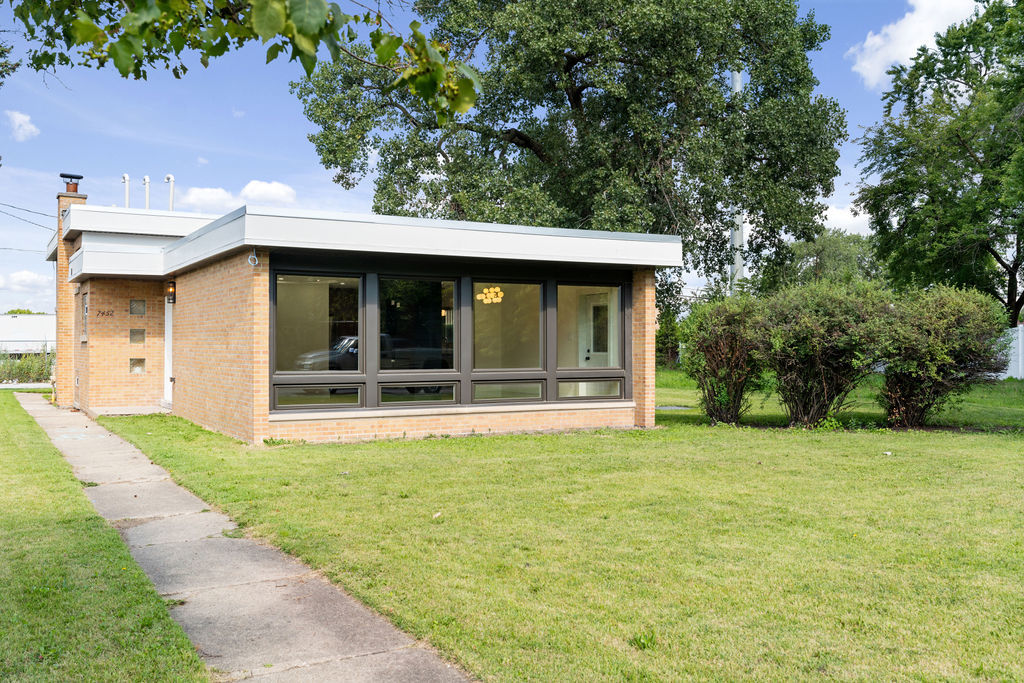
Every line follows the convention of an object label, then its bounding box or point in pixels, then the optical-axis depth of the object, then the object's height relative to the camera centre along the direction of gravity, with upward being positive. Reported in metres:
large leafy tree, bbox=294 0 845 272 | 21.52 +6.72
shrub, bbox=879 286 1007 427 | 13.12 +0.15
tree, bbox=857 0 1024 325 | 27.75 +6.56
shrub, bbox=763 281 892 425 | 13.30 +0.16
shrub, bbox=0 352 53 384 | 27.06 -0.36
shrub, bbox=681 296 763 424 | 14.25 -0.04
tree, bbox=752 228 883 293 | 64.00 +7.94
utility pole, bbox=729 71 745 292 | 23.73 +3.38
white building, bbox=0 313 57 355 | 42.47 +1.59
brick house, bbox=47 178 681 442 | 11.80 +0.49
